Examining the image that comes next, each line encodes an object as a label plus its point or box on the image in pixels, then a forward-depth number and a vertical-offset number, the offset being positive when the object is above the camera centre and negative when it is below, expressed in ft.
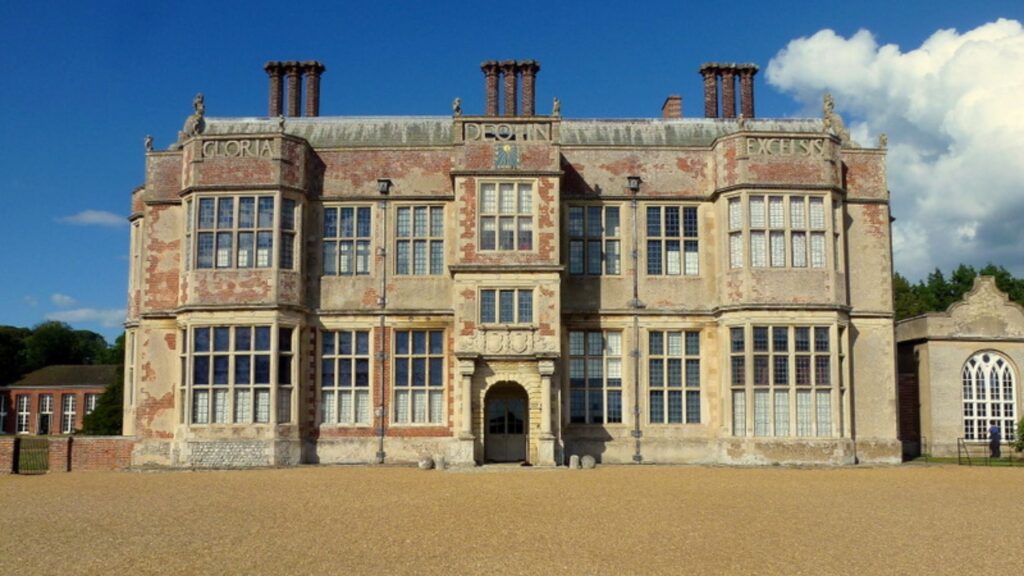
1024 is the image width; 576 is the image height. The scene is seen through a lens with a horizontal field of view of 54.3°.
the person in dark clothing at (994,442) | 102.17 -6.96
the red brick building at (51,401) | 242.99 -6.78
